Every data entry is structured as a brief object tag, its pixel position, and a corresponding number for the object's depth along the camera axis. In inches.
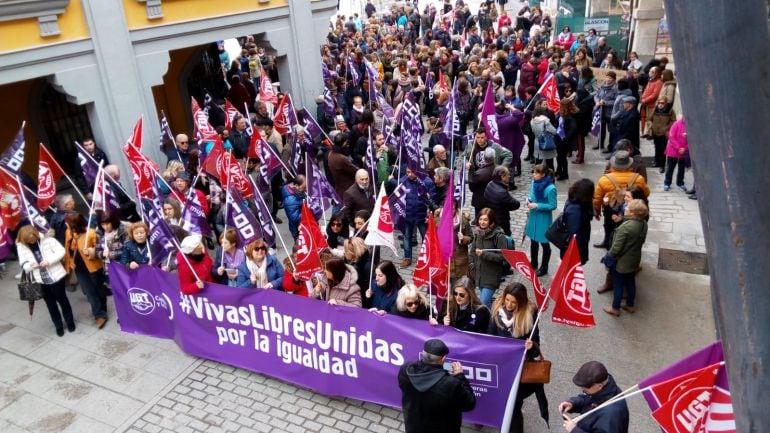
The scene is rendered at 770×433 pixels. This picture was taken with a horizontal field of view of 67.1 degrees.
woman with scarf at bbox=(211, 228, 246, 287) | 283.9
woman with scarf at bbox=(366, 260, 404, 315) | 245.0
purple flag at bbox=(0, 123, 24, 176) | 342.0
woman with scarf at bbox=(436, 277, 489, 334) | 226.7
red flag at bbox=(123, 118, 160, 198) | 353.1
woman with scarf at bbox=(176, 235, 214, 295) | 270.8
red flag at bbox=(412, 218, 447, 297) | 238.5
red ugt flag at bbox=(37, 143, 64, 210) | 337.7
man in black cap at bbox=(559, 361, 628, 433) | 168.6
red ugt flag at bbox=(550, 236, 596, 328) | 199.5
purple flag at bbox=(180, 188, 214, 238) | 325.1
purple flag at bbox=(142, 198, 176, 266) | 288.5
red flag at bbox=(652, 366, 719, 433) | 149.2
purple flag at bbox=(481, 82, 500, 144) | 405.1
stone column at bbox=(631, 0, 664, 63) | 761.6
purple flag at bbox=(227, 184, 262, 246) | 283.1
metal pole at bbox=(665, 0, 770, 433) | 56.9
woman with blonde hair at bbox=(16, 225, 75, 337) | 301.0
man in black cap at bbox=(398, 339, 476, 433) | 182.9
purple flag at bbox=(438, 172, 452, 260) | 241.0
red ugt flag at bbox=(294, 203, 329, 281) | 260.4
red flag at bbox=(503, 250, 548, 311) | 216.8
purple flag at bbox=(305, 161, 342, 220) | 342.6
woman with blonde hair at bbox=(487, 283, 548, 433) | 211.0
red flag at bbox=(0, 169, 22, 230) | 327.6
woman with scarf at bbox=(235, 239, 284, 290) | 276.4
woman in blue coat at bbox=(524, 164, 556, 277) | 317.8
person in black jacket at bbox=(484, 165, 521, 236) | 322.7
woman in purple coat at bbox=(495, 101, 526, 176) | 453.4
